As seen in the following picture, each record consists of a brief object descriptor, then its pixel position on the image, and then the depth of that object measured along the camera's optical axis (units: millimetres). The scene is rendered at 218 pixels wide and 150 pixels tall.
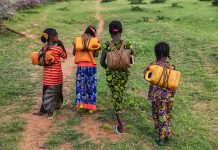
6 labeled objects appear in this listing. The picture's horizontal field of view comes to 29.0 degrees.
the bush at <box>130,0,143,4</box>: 30184
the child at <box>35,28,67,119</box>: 7961
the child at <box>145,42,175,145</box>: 6840
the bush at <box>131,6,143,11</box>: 26141
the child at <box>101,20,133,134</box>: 7013
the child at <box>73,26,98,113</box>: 7863
